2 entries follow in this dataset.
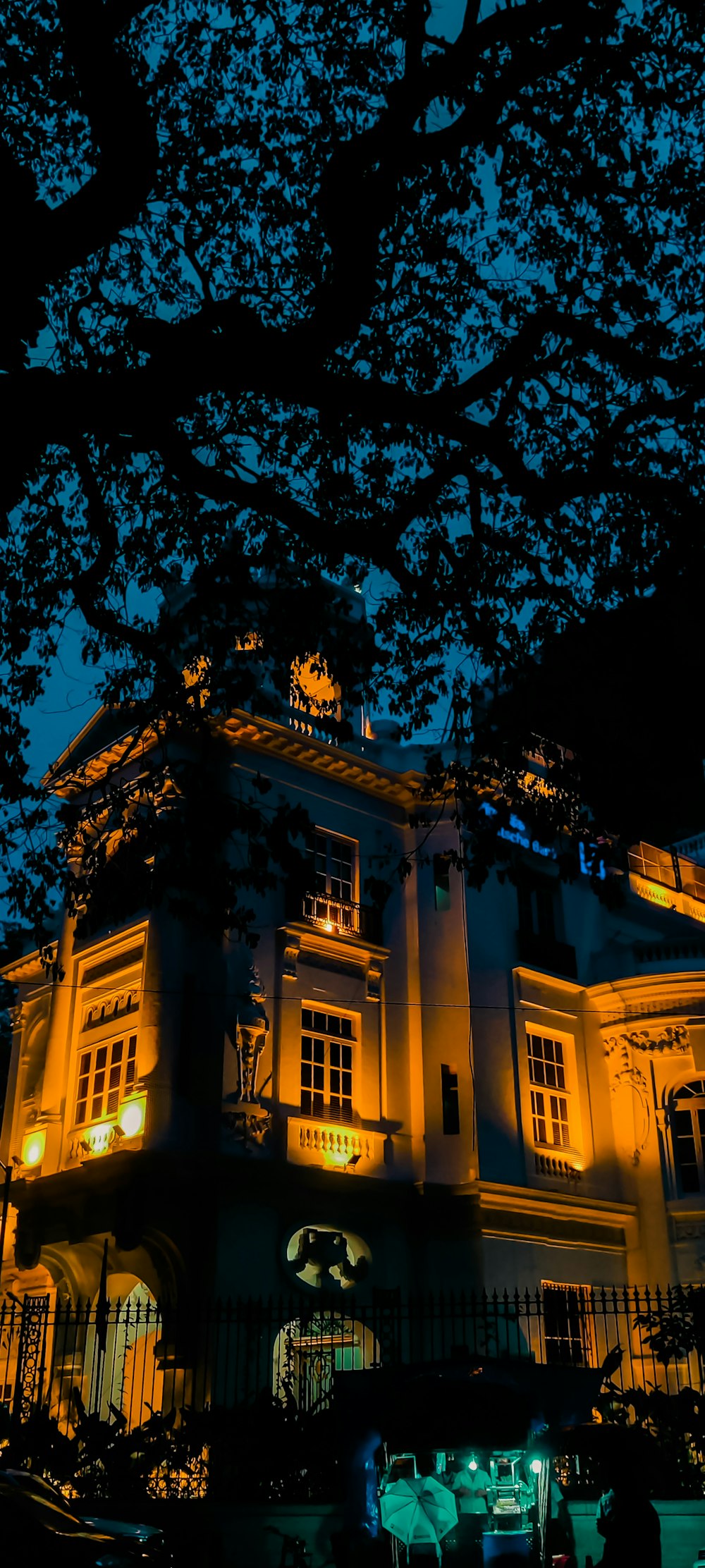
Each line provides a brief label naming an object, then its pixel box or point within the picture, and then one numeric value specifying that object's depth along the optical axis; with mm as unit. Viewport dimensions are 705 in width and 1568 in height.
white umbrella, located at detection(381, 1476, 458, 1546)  10648
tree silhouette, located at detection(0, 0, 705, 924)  9164
